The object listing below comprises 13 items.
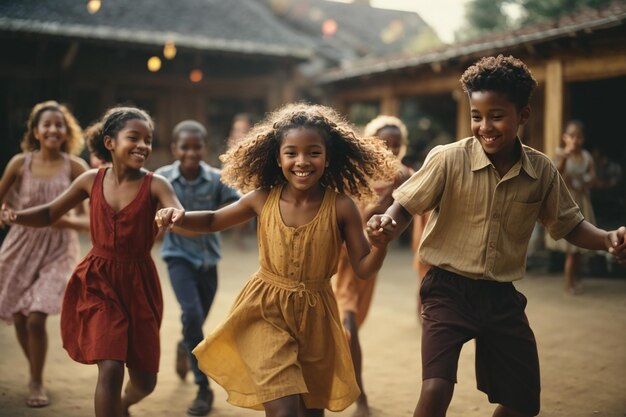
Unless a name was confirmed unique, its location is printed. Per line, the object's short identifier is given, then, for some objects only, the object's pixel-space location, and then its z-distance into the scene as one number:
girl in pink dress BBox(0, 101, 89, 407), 4.44
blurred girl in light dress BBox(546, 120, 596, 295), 7.97
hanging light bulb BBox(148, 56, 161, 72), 14.35
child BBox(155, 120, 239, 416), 4.41
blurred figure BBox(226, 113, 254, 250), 10.14
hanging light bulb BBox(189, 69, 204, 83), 14.79
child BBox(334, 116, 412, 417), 4.22
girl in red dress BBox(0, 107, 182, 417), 3.43
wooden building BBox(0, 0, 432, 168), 12.84
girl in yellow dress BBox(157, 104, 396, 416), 3.07
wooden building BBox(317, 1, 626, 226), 8.50
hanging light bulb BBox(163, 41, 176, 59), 13.31
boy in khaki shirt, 2.91
